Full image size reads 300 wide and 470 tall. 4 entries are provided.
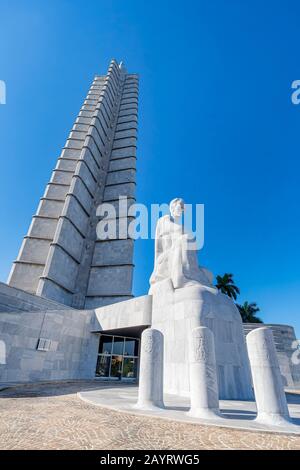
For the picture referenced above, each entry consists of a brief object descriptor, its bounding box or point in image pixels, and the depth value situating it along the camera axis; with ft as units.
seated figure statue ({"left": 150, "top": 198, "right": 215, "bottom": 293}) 32.83
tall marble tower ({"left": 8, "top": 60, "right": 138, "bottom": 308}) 84.74
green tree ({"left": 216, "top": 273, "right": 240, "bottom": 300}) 142.83
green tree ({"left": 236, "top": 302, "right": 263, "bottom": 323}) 139.85
